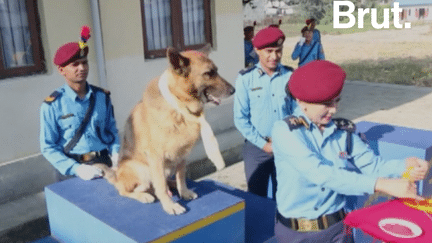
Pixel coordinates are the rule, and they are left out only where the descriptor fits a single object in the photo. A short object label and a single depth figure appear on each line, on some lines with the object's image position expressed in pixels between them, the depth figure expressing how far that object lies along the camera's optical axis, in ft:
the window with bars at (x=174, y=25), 22.45
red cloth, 6.40
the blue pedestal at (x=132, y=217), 7.88
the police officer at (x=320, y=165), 6.49
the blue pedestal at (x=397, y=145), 12.09
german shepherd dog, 8.29
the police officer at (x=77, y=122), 10.12
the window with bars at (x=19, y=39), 17.28
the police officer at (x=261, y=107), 12.57
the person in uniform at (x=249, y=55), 33.94
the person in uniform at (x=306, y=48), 33.78
